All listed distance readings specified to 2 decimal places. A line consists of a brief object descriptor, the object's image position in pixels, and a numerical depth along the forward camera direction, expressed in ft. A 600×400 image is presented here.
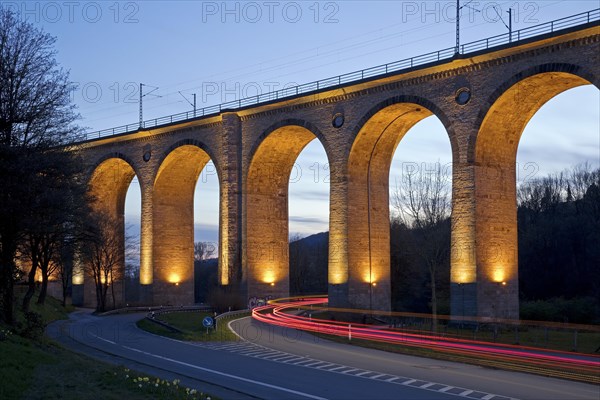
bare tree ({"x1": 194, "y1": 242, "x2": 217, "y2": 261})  452.35
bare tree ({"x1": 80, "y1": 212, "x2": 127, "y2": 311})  161.08
